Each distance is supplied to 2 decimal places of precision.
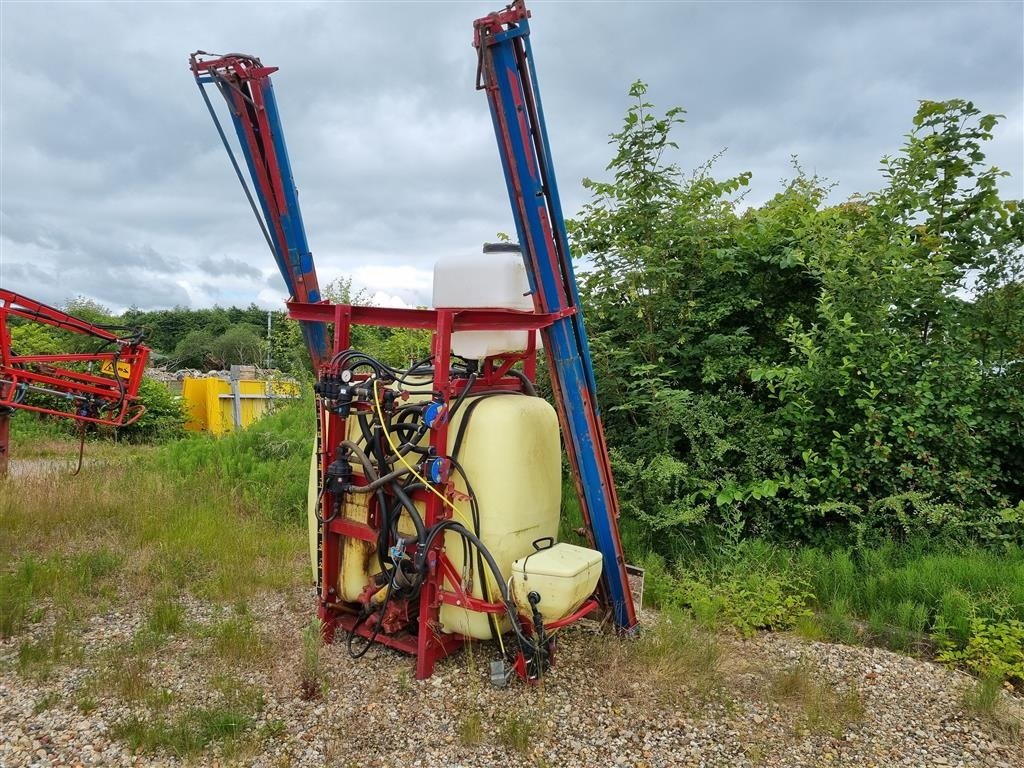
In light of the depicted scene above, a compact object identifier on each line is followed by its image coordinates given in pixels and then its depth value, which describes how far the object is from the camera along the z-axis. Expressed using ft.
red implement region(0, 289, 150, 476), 20.36
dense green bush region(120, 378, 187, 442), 47.14
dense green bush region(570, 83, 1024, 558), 16.62
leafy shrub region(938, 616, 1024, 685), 11.98
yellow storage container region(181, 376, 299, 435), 47.93
